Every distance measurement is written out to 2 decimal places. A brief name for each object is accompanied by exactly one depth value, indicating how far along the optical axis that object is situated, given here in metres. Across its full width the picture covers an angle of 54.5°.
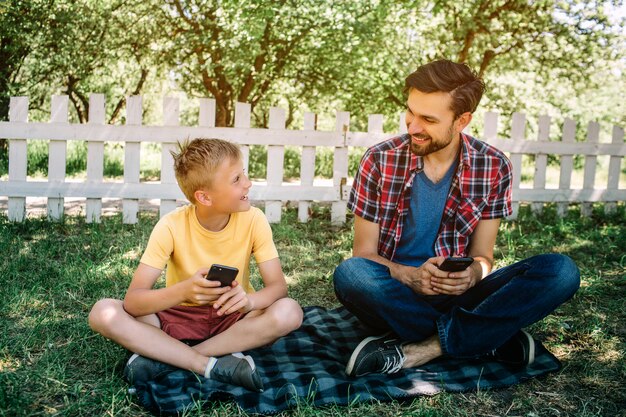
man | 2.79
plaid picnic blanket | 2.49
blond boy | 2.62
